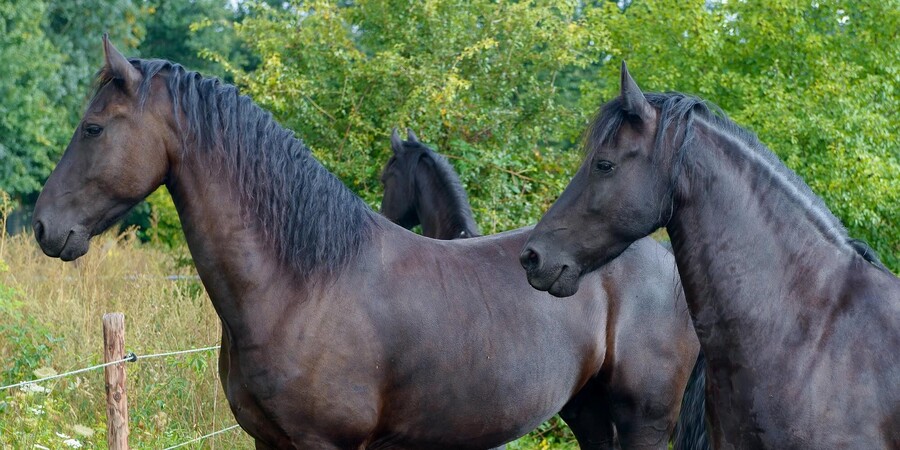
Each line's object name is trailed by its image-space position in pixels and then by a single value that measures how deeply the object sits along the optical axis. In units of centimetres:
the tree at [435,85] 916
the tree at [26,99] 2170
